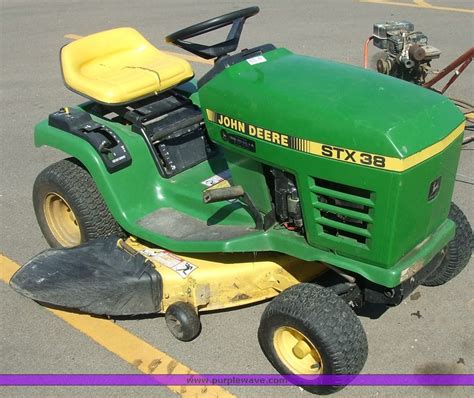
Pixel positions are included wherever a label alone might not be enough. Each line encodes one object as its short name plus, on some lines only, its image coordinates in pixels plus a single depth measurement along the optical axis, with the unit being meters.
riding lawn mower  2.38
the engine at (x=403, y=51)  4.82
